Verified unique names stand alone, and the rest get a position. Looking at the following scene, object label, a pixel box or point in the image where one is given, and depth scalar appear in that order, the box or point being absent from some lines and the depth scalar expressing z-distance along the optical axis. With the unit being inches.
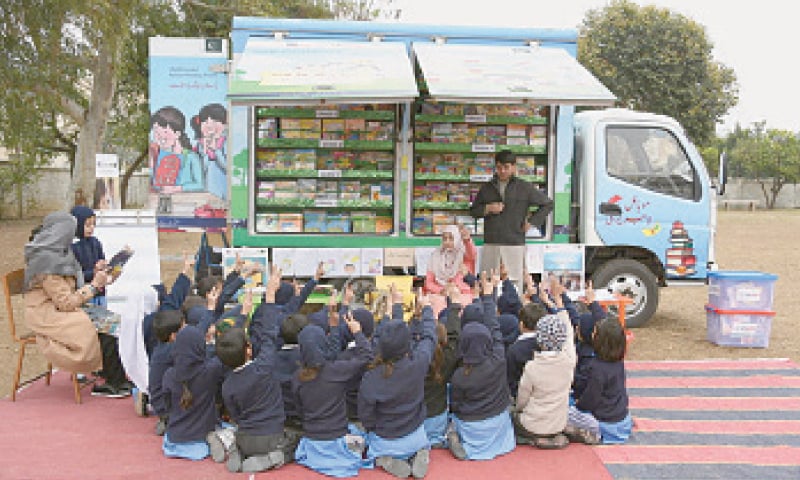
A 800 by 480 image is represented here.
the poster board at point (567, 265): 292.4
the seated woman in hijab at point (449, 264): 273.6
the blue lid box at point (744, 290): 297.4
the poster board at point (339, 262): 280.1
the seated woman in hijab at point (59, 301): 219.1
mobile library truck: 273.1
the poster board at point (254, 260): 270.2
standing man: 278.2
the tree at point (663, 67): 1010.1
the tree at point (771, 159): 1593.3
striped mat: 180.5
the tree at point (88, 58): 396.5
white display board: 272.3
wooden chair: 224.8
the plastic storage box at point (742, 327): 301.6
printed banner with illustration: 278.5
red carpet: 172.1
